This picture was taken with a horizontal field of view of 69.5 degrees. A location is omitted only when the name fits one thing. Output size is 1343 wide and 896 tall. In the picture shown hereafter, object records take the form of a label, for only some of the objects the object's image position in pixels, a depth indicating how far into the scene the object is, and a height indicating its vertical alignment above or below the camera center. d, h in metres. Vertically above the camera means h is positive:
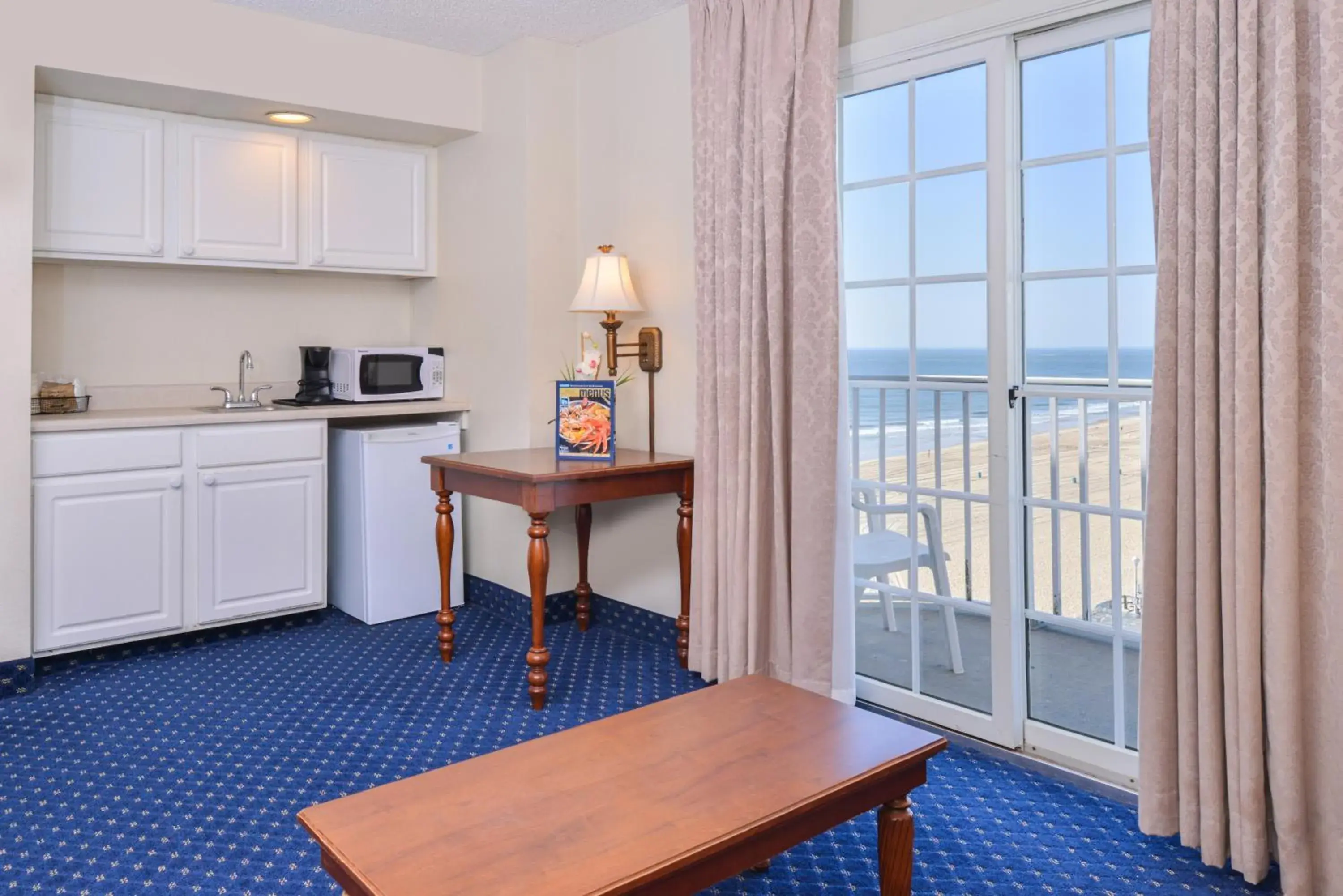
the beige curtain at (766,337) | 2.87 +0.35
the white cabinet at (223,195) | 3.51 +1.02
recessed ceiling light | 3.89 +1.33
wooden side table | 3.03 -0.13
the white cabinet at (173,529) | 3.35 -0.30
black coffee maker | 4.26 +0.33
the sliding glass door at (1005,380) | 2.42 +0.18
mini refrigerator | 4.00 -0.30
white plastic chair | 2.86 -0.32
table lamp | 3.50 +0.58
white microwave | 4.13 +0.32
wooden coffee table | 1.33 -0.56
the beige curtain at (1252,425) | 1.87 +0.04
